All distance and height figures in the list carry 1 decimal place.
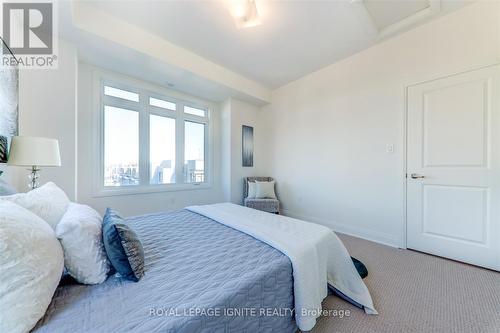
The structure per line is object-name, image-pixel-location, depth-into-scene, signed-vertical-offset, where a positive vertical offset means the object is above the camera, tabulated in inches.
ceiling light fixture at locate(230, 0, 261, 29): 80.6 +63.2
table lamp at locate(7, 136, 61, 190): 62.0 +4.2
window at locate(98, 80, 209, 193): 125.3 +17.5
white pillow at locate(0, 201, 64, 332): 23.6 -13.7
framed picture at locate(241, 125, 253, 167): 177.8 +17.6
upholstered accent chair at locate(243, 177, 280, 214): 152.7 -29.4
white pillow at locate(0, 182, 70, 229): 39.1 -8.0
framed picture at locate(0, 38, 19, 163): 64.5 +21.8
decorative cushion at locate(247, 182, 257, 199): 161.0 -19.6
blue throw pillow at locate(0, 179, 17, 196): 48.8 -6.1
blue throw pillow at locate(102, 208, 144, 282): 36.8 -16.0
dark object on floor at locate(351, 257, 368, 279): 76.3 -40.3
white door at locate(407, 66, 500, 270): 80.8 -0.5
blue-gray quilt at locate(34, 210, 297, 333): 27.6 -21.0
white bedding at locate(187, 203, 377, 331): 44.0 -22.7
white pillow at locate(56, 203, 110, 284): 34.9 -15.1
